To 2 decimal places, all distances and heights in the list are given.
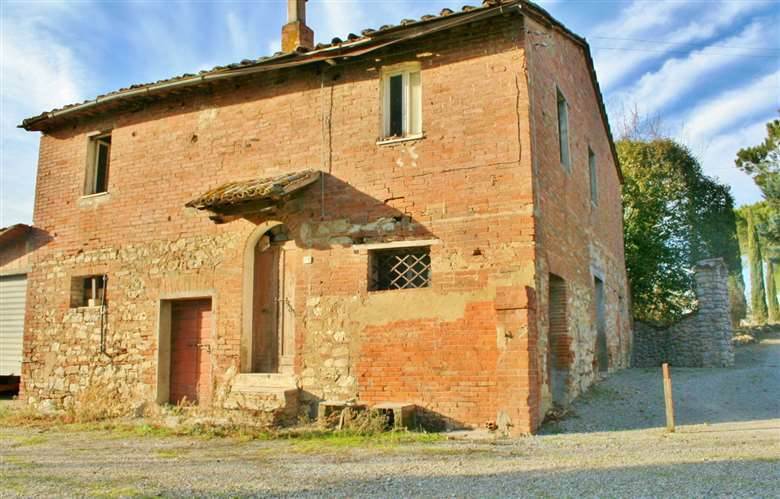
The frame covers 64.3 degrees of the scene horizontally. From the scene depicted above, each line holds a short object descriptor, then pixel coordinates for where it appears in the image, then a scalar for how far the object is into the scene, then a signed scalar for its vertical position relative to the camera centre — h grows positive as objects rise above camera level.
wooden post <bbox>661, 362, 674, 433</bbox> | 7.62 -0.79
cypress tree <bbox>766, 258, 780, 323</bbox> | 32.28 +2.02
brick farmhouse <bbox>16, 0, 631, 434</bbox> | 8.25 +1.66
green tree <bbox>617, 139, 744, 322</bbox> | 20.61 +4.08
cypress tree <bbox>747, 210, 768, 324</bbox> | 31.42 +2.91
